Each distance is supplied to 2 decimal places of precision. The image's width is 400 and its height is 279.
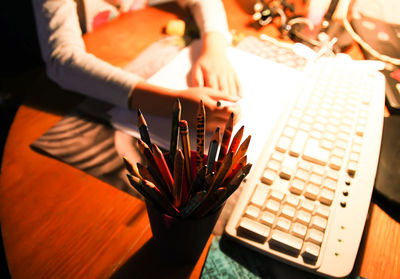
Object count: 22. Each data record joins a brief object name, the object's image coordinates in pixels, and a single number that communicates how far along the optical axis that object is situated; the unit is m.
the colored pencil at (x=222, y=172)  0.31
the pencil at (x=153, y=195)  0.29
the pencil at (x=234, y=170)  0.32
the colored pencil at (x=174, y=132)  0.32
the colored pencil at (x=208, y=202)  0.30
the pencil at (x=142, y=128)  0.32
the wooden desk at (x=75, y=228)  0.40
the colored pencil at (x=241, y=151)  0.33
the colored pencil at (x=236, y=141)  0.34
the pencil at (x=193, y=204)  0.29
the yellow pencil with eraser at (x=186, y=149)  0.31
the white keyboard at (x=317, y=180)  0.40
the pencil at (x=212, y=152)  0.31
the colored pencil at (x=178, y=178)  0.29
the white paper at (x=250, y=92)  0.56
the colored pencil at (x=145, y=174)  0.31
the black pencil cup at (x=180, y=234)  0.33
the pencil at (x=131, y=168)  0.30
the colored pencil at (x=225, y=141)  0.35
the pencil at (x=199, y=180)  0.31
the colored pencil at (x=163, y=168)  0.32
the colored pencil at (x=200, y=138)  0.34
